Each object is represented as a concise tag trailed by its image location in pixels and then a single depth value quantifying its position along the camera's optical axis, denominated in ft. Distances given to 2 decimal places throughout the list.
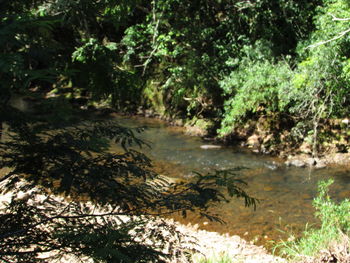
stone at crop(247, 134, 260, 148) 34.12
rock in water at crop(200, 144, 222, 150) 33.94
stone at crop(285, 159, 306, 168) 29.41
